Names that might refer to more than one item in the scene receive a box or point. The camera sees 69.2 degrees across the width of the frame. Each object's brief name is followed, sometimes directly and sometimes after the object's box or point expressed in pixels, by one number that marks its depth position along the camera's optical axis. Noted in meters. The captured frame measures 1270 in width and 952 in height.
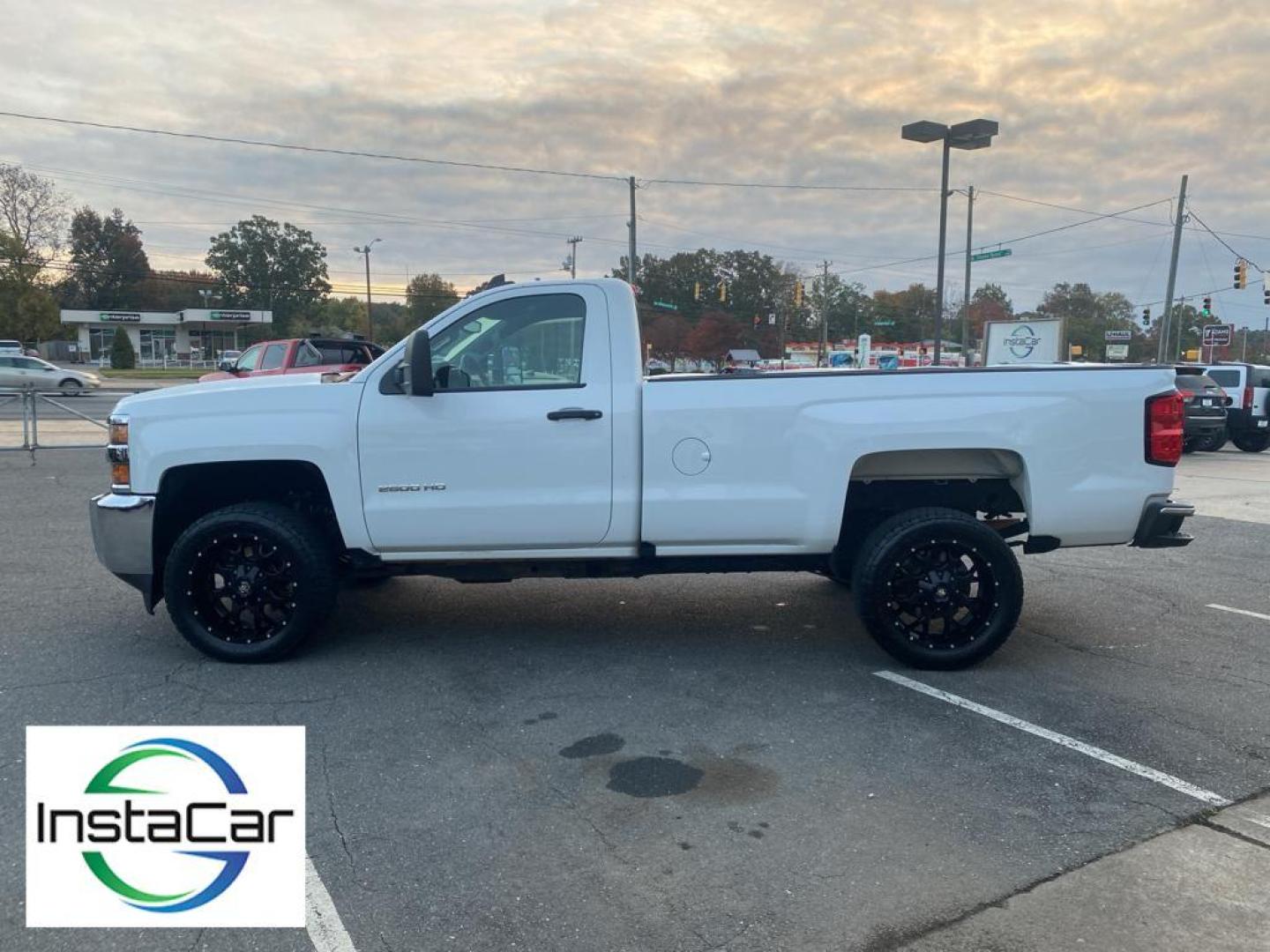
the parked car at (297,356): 17.58
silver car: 34.75
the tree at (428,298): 86.88
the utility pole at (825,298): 66.81
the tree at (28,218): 65.81
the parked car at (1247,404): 20.14
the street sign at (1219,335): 45.47
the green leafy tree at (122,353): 65.38
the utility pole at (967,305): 31.88
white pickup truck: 4.94
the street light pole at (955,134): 21.25
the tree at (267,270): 99.00
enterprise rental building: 73.62
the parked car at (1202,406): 18.28
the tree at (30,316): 62.00
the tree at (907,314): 92.88
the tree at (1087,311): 94.81
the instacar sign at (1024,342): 22.53
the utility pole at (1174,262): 33.88
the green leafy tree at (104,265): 94.12
